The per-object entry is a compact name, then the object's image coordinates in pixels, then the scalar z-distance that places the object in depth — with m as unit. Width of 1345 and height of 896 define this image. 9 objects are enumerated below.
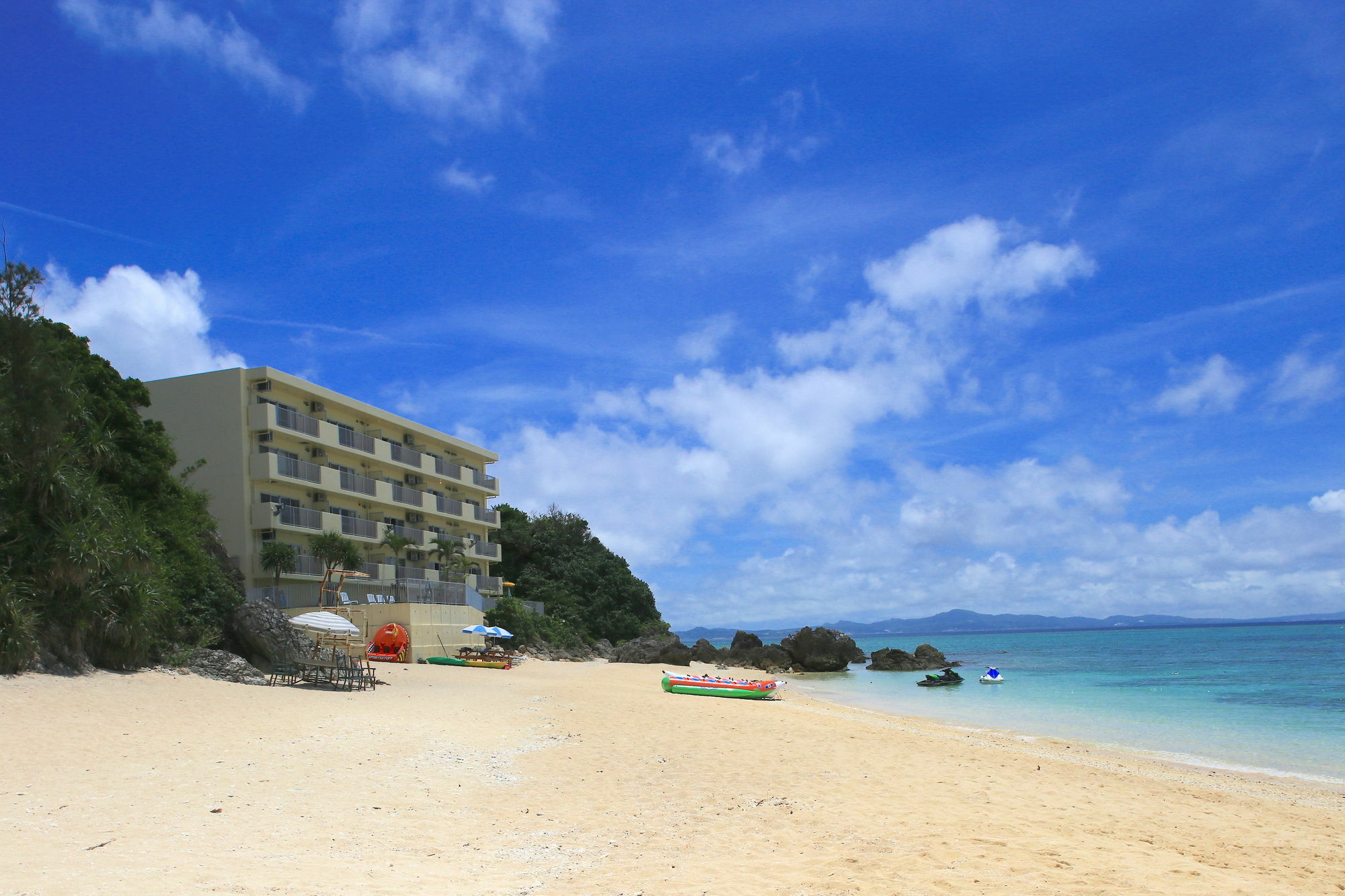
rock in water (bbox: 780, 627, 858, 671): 54.50
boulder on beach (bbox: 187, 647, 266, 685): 20.42
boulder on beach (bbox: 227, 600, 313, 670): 23.27
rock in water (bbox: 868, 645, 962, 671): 55.78
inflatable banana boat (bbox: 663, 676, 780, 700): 26.34
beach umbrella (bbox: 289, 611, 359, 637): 21.59
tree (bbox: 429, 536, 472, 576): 43.56
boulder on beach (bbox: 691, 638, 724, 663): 56.47
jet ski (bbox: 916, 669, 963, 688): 43.22
